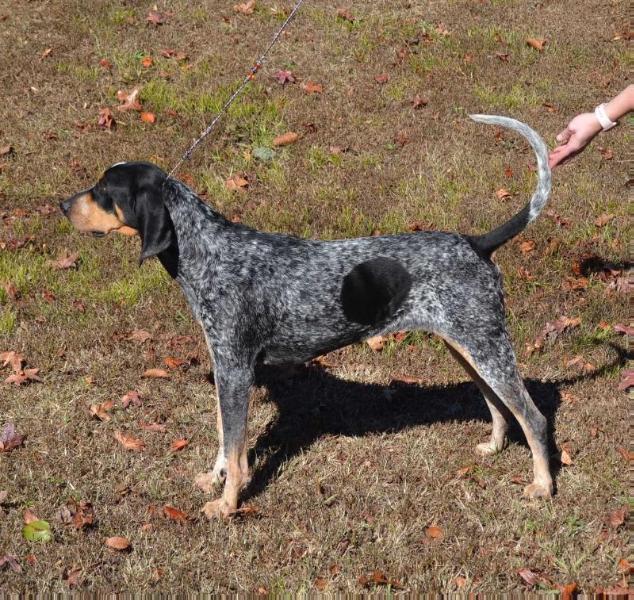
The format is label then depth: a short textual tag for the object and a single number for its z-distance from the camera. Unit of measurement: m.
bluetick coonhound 5.29
